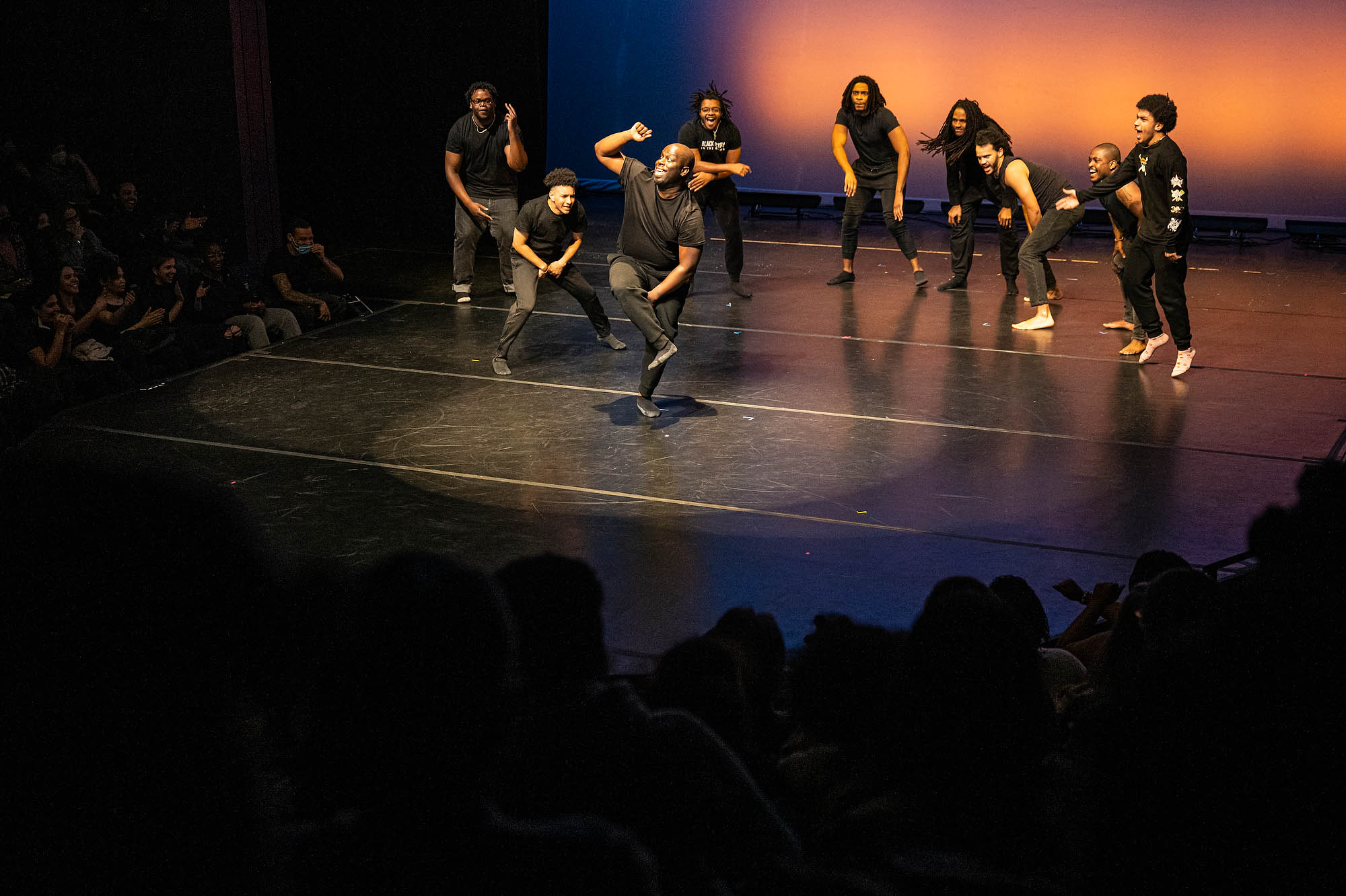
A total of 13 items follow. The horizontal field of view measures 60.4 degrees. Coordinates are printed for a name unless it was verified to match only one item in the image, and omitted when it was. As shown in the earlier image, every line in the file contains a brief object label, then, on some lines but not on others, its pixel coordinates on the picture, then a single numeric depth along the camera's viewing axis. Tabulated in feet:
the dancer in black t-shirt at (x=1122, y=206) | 24.66
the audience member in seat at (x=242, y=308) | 25.43
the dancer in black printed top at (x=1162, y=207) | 22.70
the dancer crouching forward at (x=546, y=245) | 22.79
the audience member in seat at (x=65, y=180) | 26.84
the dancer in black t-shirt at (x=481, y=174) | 29.60
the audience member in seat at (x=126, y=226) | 25.35
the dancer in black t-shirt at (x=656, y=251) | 20.26
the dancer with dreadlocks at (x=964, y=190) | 30.63
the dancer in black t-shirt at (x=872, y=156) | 31.42
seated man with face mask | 27.43
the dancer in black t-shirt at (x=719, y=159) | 30.17
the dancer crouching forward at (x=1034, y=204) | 27.50
